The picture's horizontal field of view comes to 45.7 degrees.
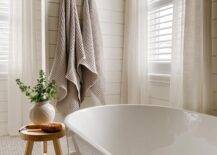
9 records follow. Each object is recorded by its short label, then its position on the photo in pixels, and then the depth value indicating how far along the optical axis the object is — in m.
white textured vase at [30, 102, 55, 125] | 1.71
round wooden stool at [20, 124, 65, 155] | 1.56
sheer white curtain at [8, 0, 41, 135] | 2.66
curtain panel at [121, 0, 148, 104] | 2.24
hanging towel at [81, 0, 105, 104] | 2.21
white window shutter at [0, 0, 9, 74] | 2.70
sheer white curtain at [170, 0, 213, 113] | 1.47
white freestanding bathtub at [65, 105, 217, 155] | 1.41
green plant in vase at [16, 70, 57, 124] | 1.71
